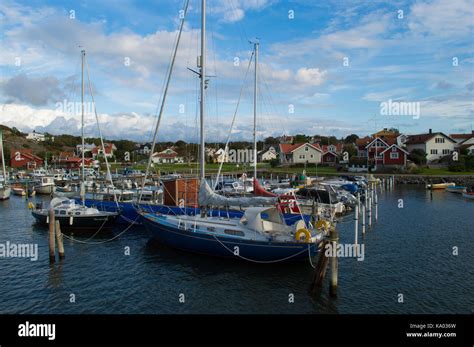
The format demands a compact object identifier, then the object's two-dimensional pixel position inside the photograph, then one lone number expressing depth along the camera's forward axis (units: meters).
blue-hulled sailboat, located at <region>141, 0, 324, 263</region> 20.72
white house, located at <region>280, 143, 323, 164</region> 101.06
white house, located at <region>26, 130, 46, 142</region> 156.15
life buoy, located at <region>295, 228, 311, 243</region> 20.38
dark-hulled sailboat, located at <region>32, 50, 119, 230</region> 30.20
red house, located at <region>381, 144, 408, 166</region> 83.62
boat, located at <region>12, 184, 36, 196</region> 58.90
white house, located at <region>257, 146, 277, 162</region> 132.25
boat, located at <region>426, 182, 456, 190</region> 61.94
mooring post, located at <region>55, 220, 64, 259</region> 22.80
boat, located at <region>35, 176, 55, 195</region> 62.12
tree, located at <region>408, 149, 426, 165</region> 86.81
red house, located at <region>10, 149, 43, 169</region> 105.62
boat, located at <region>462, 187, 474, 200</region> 50.79
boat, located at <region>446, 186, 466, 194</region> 56.80
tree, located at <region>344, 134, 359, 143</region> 157.25
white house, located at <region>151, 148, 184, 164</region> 132.46
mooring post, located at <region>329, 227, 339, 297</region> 16.78
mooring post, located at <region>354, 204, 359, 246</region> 24.28
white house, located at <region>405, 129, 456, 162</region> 89.19
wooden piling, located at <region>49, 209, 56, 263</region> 22.19
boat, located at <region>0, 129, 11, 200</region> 53.92
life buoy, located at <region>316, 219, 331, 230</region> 22.60
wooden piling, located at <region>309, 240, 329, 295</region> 17.41
